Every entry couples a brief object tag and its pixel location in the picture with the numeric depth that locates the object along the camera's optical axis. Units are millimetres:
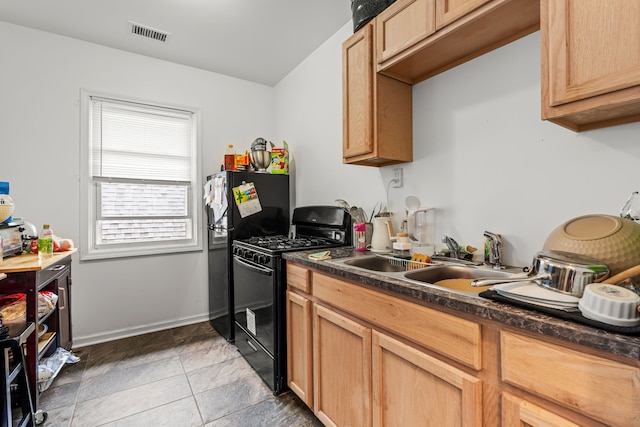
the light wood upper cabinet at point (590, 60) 828
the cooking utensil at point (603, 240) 813
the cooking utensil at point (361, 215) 2123
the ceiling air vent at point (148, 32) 2344
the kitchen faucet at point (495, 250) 1332
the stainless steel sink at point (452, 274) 1240
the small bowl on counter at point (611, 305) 615
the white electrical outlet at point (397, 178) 1896
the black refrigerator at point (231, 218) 2531
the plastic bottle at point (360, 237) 1931
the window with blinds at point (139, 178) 2639
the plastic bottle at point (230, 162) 2758
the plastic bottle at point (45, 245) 2050
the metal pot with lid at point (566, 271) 759
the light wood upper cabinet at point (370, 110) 1689
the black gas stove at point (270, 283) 1833
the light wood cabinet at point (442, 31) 1188
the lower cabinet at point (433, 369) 646
